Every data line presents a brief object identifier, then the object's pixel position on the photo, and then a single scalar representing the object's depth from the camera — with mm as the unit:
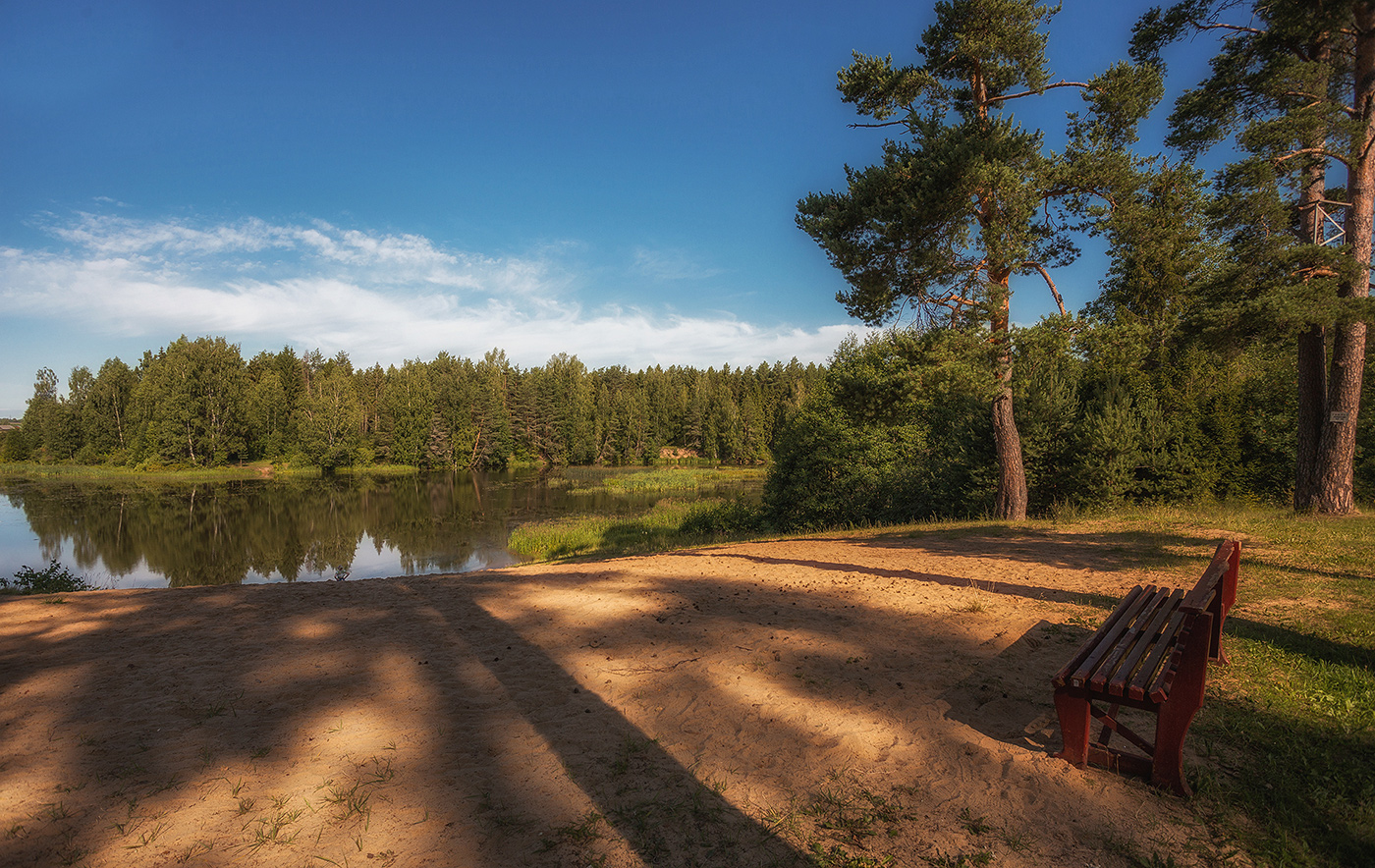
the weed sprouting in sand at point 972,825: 3012
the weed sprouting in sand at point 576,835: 2943
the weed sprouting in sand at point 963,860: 2789
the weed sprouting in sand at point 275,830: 2939
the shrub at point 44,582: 10731
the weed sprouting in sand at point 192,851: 2815
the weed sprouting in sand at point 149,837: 2891
